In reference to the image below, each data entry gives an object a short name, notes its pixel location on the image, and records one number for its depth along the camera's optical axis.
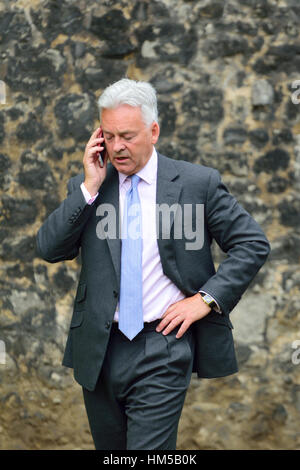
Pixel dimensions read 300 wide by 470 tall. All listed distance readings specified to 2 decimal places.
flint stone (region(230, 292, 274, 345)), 8.74
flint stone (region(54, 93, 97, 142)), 8.86
